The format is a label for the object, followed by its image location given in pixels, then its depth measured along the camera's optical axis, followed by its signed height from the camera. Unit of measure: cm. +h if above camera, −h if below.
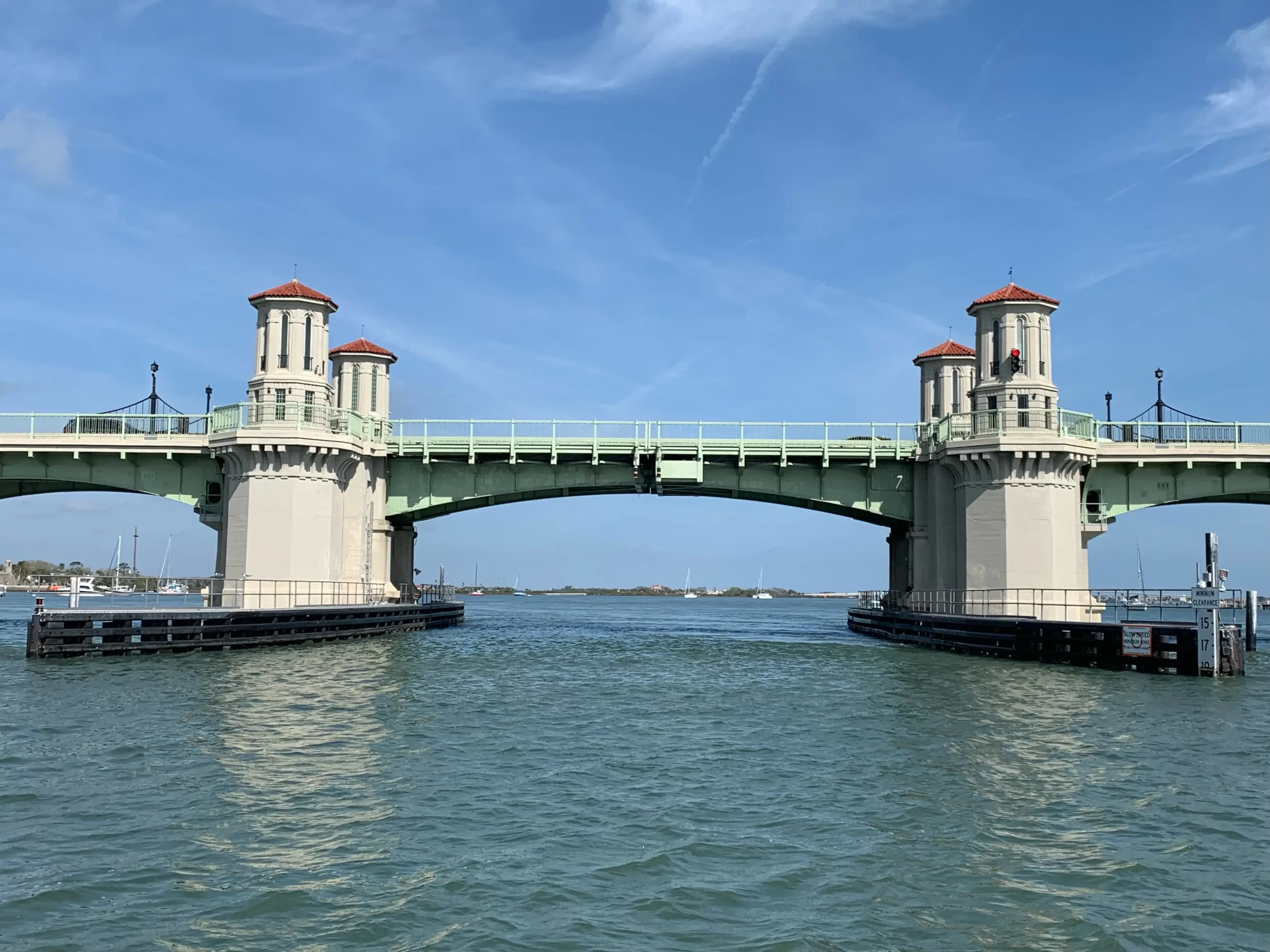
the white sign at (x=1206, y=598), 3828 -80
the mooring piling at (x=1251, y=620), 4953 -197
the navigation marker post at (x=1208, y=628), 3697 -177
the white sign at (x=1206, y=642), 3691 -222
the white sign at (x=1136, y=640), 3900 -233
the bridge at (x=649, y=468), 4888 +468
